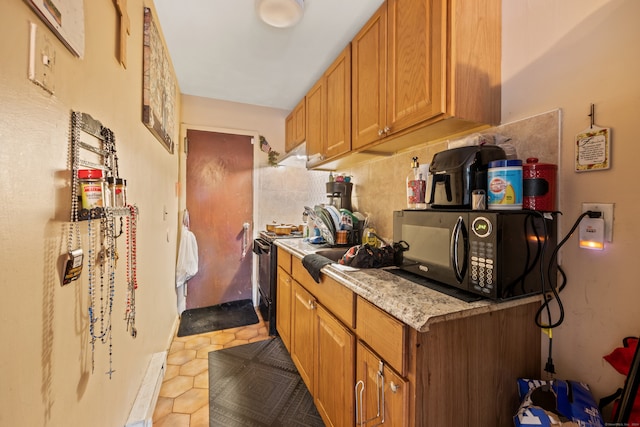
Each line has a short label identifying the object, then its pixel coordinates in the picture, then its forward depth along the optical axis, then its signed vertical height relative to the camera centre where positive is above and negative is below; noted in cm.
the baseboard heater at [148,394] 113 -93
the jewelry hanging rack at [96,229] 68 -6
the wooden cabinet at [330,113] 172 +78
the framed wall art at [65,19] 54 +46
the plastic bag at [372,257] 124 -22
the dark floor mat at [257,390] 142 -116
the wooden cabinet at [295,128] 257 +93
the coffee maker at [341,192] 218 +18
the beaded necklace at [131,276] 111 -30
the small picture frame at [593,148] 82 +23
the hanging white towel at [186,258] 256 -49
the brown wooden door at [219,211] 280 +0
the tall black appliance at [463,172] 96 +16
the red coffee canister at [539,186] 88 +10
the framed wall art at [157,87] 137 +80
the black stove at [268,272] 224 -57
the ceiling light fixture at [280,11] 138 +113
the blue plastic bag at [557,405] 75 -60
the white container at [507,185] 86 +10
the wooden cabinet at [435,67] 103 +65
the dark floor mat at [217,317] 243 -112
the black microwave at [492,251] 78 -12
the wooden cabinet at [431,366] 76 -52
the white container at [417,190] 126 +12
